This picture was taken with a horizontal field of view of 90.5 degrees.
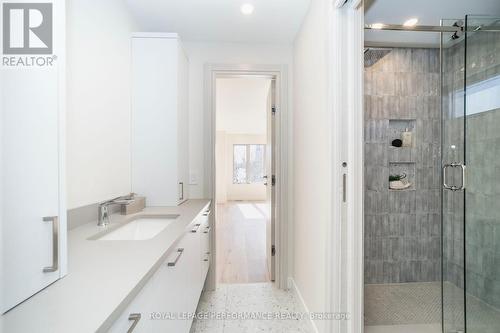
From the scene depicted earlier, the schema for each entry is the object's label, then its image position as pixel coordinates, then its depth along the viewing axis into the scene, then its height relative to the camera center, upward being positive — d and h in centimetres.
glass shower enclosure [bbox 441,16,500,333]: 179 -4
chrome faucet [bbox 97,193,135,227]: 147 -29
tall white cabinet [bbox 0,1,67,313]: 64 -3
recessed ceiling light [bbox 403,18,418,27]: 216 +126
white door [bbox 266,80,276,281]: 265 -26
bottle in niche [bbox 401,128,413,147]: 257 +26
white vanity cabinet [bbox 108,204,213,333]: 80 -55
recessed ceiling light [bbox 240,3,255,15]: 196 +125
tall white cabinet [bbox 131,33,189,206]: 212 +39
